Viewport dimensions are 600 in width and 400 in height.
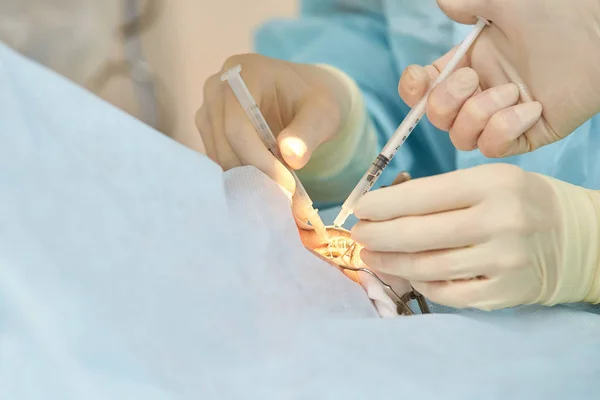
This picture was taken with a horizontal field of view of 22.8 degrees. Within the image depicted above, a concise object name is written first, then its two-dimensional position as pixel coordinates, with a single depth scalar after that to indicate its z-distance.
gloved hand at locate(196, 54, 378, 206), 0.75
